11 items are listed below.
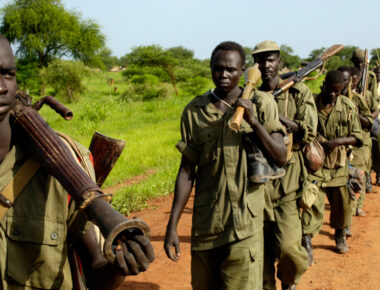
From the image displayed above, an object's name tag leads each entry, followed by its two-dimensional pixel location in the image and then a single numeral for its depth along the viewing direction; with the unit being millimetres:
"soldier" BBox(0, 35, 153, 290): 1549
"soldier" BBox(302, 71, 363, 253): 5398
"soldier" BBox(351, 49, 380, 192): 7852
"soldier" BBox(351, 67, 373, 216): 6586
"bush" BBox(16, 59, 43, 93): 32844
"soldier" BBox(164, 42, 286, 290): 2961
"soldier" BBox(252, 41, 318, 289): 3963
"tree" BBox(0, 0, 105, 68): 39719
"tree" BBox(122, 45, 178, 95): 26703
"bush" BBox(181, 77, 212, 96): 23656
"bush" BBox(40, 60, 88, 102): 29312
